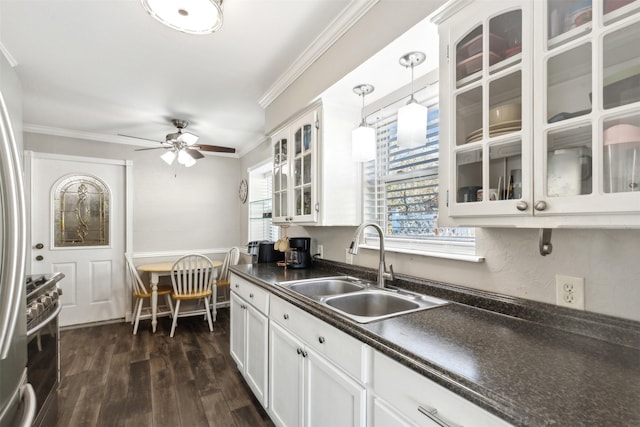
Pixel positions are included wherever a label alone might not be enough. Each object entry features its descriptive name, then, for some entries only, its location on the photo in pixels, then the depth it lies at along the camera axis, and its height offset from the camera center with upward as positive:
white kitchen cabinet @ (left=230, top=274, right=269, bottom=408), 1.92 -0.86
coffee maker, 2.50 -0.33
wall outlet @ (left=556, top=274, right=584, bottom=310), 1.08 -0.29
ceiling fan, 3.22 +0.71
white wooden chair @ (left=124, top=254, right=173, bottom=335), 3.51 -0.95
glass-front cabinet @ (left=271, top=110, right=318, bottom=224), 2.18 +0.34
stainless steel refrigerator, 0.67 -0.07
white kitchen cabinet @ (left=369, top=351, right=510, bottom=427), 0.76 -0.54
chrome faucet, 1.61 -0.21
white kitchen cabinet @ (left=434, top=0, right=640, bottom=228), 0.79 +0.31
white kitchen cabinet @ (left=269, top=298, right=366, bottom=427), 1.17 -0.75
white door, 3.54 -0.22
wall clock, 4.58 +0.34
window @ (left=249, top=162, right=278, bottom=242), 4.39 +0.19
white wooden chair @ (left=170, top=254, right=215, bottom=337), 3.45 -0.78
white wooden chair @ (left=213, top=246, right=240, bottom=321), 3.98 -0.92
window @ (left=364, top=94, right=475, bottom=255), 1.72 +0.12
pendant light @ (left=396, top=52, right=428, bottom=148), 1.50 +0.45
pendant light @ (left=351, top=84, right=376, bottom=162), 1.85 +0.42
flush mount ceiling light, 1.30 +0.90
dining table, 3.52 -0.73
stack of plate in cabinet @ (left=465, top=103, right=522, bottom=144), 1.01 +0.32
